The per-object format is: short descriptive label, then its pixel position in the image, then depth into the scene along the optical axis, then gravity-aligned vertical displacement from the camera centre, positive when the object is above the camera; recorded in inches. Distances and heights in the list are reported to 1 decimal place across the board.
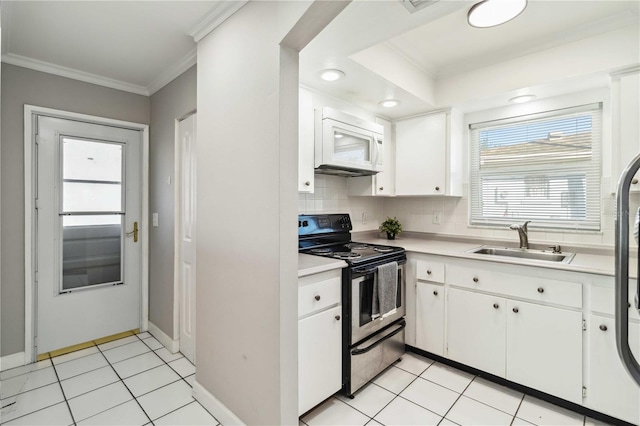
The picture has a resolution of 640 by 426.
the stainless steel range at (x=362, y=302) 78.5 -24.2
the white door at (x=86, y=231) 100.9 -6.5
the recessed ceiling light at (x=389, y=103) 100.8 +36.9
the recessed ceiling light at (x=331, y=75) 82.0 +37.5
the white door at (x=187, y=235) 97.7 -7.4
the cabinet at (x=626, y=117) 75.1 +23.9
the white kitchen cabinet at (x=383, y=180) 114.7 +12.8
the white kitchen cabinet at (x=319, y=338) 68.8 -29.3
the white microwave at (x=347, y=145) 90.8 +21.5
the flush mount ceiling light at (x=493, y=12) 65.3 +44.6
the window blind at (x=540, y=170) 93.4 +14.6
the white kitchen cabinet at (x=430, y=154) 109.0 +21.8
